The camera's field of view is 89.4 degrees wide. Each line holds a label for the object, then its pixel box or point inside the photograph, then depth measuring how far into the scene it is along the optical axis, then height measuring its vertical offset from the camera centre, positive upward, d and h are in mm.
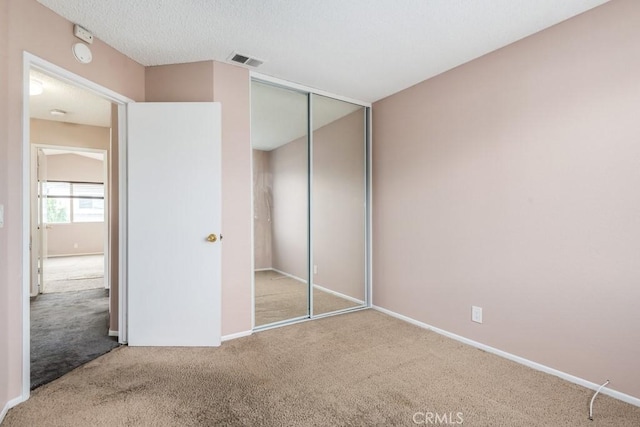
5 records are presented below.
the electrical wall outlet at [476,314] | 2734 -849
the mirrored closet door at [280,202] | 3227 +145
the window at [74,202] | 8094 +417
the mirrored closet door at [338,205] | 3605 +128
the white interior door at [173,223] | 2701 -48
